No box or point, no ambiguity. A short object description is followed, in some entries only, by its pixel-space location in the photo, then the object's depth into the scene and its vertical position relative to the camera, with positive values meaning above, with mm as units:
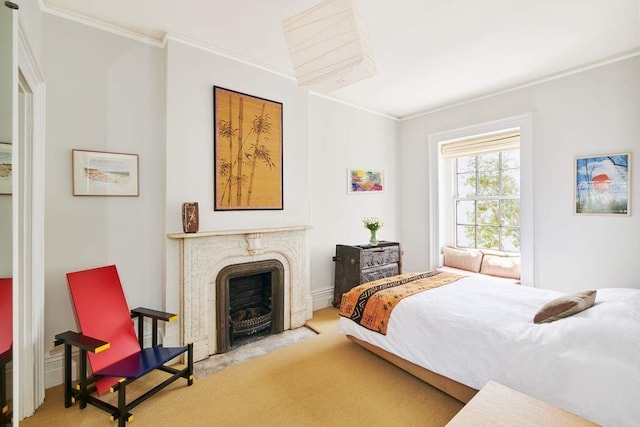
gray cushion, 1979 -621
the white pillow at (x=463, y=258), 4289 -629
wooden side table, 1210 -827
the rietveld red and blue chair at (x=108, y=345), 1930 -925
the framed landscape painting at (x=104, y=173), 2355 +356
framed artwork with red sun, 2994 +308
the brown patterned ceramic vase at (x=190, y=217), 2637 -2
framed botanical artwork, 2916 +659
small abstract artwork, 4347 +523
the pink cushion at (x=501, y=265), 3928 -674
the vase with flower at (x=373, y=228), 4109 -168
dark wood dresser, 3732 -621
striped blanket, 2518 -717
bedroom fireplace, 2662 -569
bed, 1475 -783
